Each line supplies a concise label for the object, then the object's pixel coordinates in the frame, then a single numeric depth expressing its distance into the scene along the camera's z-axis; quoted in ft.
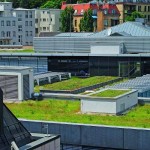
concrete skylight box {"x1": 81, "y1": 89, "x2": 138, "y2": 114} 112.98
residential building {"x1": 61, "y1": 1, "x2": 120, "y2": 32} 360.07
